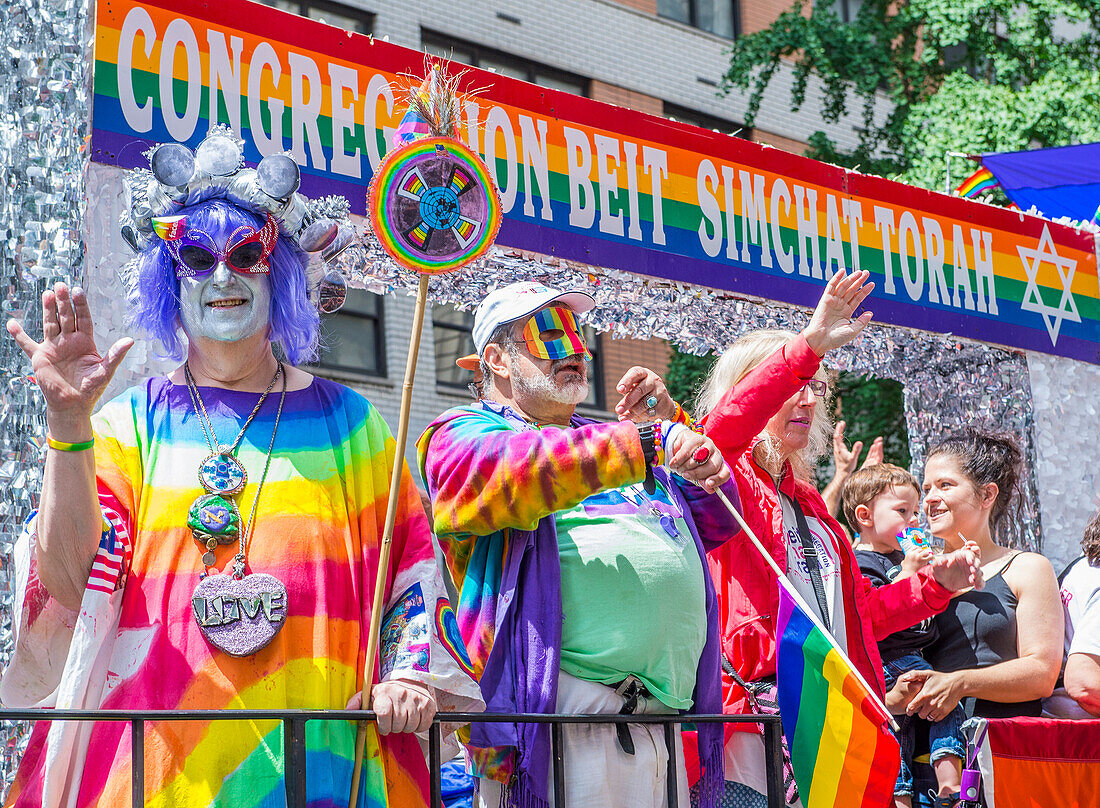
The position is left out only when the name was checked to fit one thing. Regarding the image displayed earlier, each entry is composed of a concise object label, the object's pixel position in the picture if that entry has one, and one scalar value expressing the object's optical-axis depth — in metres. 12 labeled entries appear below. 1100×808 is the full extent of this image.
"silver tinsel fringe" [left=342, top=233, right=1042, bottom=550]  4.82
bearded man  2.67
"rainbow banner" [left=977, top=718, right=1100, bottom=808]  3.65
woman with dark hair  3.82
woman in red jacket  3.27
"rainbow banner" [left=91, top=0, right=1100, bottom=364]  4.00
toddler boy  3.79
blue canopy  7.31
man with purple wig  2.31
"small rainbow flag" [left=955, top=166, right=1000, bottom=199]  7.60
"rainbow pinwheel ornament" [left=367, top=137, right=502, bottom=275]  2.65
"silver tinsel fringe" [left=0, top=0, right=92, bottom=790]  3.57
